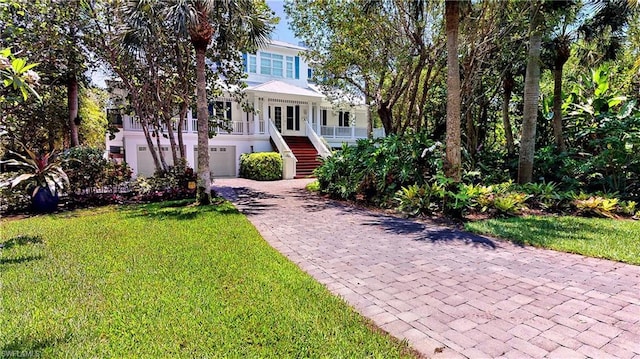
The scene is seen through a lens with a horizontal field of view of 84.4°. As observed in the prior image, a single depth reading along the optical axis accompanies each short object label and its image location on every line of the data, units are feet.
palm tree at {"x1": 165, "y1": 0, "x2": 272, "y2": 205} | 30.96
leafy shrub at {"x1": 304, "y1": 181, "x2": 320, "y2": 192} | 47.94
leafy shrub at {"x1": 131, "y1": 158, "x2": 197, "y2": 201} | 41.16
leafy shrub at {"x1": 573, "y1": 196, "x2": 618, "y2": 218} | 28.48
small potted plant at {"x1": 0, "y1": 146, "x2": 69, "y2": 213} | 32.86
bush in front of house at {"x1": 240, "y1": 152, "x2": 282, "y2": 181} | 64.18
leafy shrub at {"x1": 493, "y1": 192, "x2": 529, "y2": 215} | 28.63
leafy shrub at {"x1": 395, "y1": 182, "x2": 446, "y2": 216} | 30.04
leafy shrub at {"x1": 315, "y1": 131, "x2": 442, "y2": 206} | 34.96
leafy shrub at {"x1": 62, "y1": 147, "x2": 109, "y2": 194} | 37.58
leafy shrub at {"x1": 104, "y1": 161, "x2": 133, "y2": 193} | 39.89
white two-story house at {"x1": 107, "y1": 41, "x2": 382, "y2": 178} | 66.18
